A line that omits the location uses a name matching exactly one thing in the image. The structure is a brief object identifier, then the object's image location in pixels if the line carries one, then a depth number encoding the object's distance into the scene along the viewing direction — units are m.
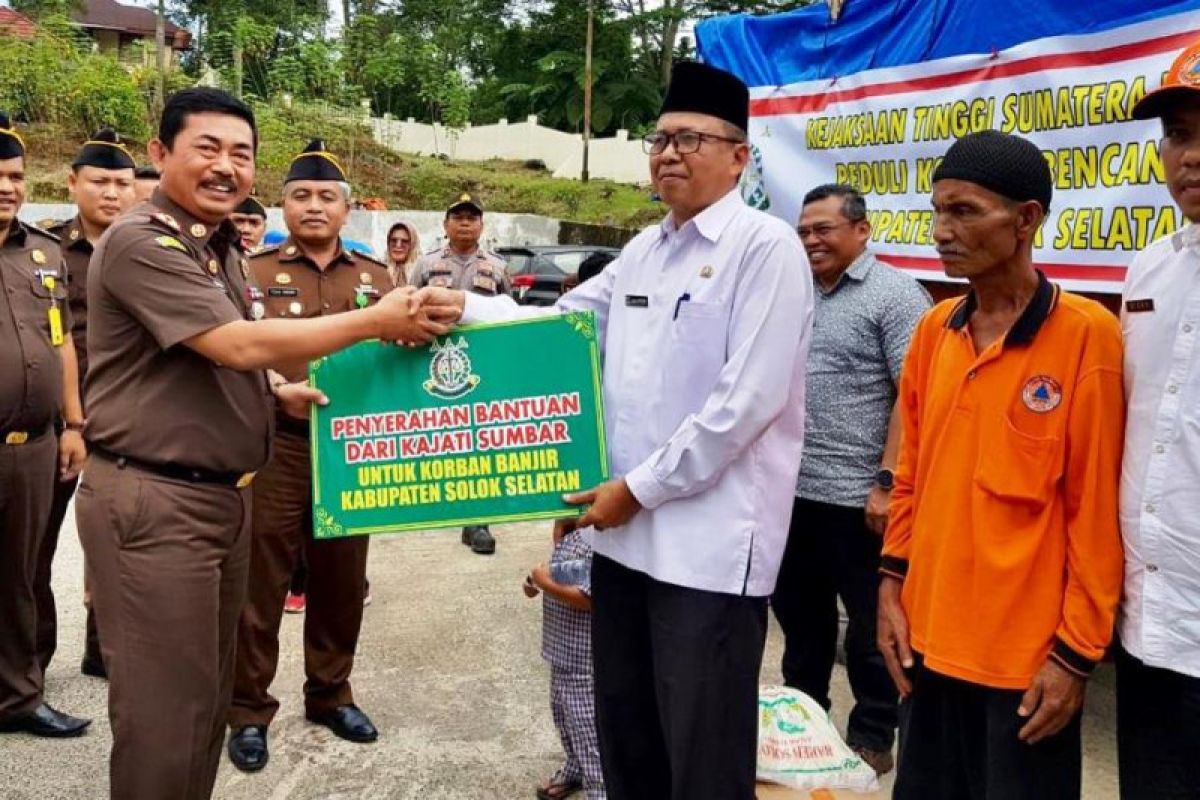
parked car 13.75
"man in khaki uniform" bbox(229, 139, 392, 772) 3.52
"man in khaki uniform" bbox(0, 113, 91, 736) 3.47
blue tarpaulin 3.32
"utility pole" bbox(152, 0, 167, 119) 21.16
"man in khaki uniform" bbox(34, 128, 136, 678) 3.97
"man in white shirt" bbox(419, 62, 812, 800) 2.20
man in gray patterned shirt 3.48
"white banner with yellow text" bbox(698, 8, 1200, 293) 3.11
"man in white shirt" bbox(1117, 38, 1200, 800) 1.73
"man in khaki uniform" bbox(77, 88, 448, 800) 2.32
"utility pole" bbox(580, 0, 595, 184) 30.34
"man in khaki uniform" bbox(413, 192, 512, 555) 6.27
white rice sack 2.73
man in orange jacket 1.85
